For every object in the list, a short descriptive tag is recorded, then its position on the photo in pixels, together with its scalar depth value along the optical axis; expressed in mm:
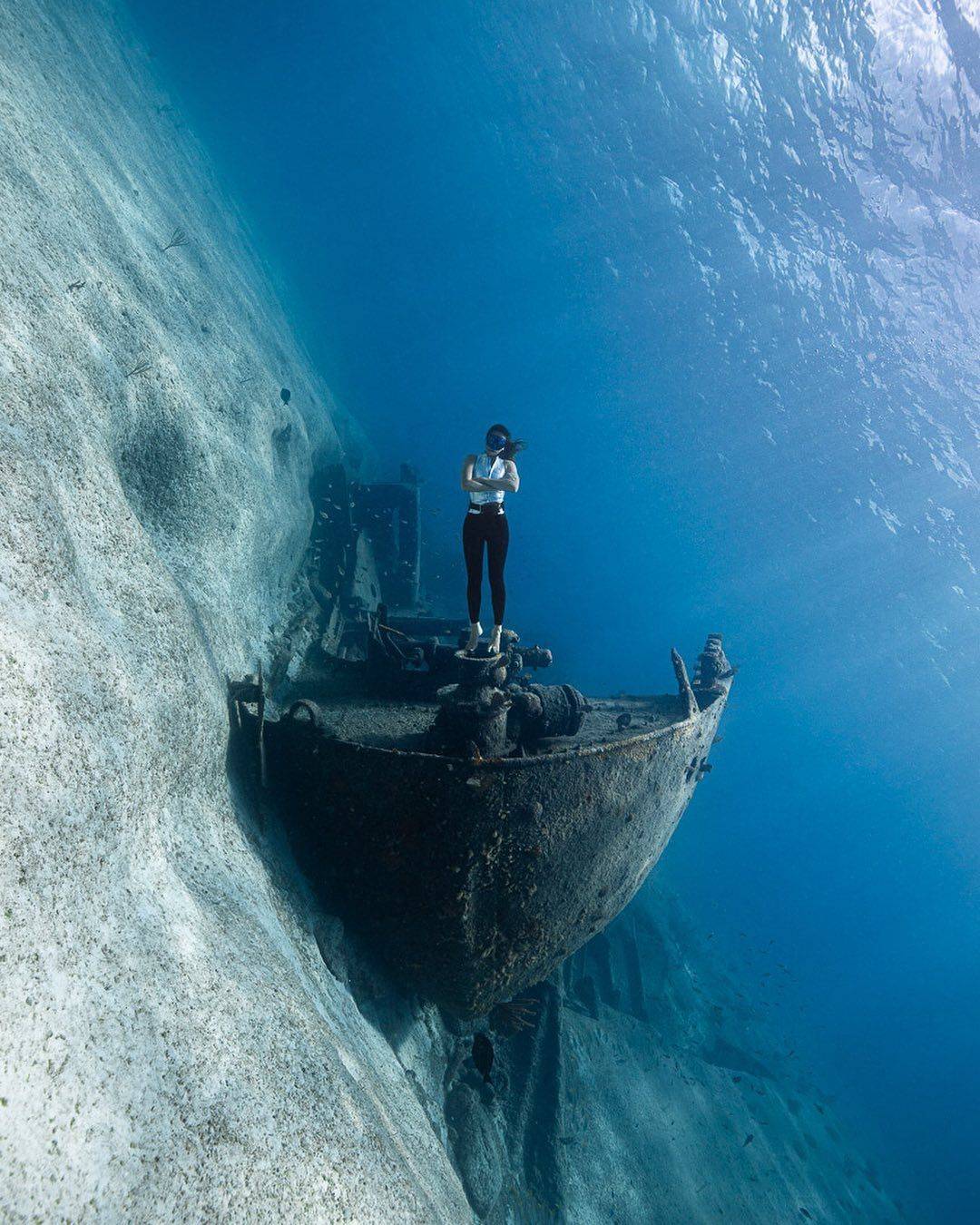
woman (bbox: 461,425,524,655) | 4777
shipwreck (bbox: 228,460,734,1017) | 3932
